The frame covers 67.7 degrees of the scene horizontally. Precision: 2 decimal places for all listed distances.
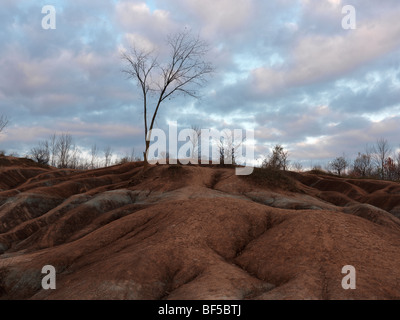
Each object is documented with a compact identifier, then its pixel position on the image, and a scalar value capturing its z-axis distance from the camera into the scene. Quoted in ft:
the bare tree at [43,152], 289.12
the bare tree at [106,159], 331.90
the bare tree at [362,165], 284.20
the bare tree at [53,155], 297.33
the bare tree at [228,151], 200.03
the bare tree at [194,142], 235.28
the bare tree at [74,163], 311.76
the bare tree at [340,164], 289.25
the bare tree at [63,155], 294.50
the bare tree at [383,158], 259.12
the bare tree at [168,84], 92.38
